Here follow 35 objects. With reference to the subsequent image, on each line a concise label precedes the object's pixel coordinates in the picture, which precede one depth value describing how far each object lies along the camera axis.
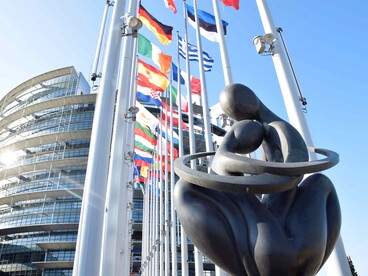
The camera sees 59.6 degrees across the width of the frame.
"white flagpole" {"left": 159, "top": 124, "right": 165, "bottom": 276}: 18.98
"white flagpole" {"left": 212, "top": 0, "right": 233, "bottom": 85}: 9.48
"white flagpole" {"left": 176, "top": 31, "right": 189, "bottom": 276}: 13.74
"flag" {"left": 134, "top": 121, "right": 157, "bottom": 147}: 18.76
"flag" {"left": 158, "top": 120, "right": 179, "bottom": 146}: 17.10
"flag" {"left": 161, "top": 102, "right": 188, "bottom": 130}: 17.12
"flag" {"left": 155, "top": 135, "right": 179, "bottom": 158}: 18.67
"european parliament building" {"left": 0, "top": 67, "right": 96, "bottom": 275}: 40.16
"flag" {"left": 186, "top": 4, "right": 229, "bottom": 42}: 12.78
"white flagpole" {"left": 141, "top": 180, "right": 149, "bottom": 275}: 29.57
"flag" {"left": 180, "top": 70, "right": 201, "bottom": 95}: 15.13
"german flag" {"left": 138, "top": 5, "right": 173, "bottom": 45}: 12.32
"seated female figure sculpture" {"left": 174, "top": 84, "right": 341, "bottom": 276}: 2.93
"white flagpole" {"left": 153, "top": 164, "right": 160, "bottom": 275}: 21.35
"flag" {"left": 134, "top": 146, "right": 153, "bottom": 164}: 21.78
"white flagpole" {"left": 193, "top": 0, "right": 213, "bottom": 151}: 10.70
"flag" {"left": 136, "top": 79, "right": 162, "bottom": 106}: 16.21
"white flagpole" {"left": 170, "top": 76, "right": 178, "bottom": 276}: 15.07
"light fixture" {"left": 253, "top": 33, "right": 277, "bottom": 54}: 7.49
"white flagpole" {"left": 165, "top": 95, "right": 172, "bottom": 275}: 16.56
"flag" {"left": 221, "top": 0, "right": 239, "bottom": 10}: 11.12
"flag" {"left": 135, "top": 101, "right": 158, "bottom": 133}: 16.64
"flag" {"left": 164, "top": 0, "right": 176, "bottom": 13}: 12.67
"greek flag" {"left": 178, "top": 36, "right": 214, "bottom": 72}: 13.44
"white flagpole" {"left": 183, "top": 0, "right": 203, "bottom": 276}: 12.05
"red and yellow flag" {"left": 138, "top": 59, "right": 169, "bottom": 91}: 13.98
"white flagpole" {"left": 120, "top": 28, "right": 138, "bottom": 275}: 11.65
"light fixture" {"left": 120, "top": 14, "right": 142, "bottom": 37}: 7.48
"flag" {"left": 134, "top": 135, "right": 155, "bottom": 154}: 19.65
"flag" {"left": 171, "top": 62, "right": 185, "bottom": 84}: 15.86
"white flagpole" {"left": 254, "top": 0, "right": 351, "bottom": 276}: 5.71
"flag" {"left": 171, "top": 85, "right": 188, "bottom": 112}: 16.11
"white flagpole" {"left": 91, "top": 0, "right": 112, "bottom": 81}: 7.71
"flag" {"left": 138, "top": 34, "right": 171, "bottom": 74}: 12.90
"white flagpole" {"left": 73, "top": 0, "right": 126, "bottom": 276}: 5.37
